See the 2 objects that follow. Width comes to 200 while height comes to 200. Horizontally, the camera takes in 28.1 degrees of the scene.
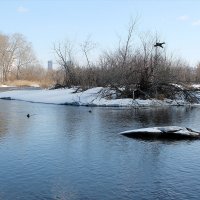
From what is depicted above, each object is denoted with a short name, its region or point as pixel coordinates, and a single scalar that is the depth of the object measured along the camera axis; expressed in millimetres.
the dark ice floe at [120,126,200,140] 13453
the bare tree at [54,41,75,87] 43406
